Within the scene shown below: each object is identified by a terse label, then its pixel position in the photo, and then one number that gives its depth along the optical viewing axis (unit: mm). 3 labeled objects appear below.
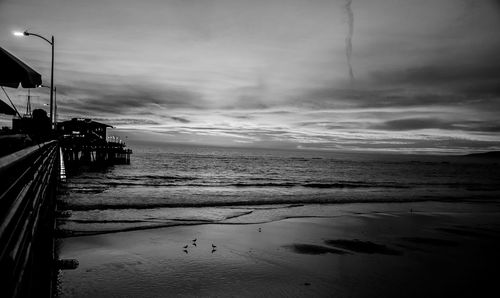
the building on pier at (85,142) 46888
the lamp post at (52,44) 15516
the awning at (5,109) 9143
